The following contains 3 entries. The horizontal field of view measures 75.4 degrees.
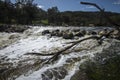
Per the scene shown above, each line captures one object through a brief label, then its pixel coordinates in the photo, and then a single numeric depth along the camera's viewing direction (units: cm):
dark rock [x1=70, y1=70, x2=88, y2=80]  255
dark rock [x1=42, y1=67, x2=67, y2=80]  272
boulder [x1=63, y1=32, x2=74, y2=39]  731
